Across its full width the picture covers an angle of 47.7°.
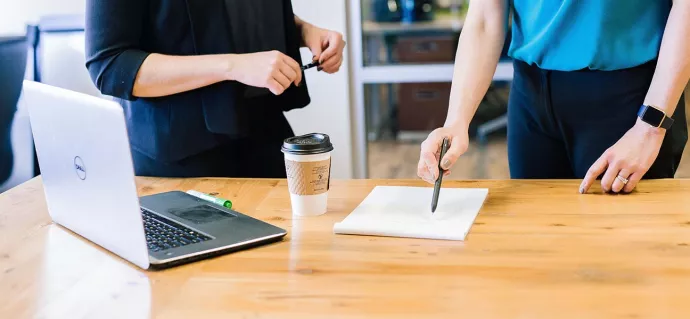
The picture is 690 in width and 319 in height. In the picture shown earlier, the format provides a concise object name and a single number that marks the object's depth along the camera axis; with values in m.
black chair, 2.61
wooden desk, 0.97
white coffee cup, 1.32
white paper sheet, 1.24
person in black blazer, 1.55
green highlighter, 1.41
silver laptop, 1.10
